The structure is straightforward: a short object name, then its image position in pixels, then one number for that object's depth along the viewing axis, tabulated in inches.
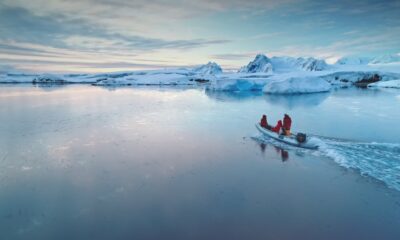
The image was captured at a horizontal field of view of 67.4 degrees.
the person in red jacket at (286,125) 334.0
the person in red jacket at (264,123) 382.5
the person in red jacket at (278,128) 348.9
